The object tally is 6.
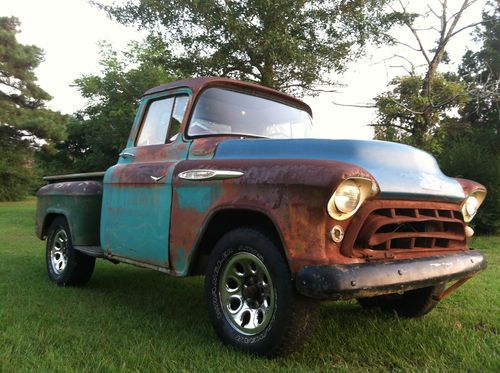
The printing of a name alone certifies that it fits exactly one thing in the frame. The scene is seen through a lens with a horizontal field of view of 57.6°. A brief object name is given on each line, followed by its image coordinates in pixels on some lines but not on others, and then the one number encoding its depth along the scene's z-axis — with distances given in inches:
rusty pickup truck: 102.9
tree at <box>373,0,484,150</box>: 422.0
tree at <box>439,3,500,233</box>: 395.1
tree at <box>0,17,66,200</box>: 1042.7
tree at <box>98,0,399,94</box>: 410.0
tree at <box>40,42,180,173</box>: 689.0
